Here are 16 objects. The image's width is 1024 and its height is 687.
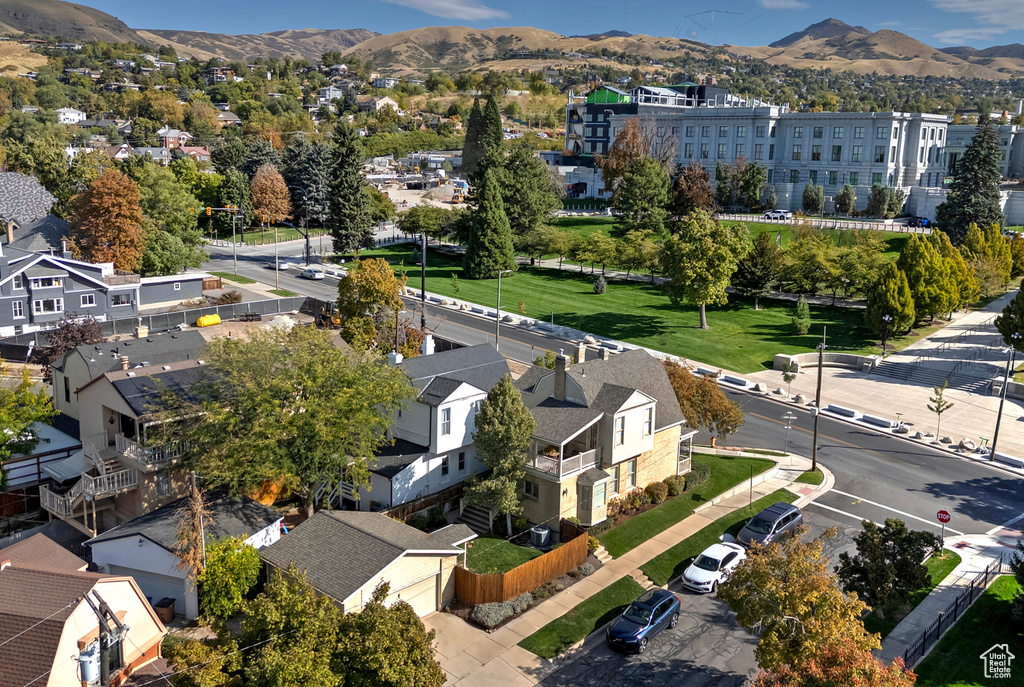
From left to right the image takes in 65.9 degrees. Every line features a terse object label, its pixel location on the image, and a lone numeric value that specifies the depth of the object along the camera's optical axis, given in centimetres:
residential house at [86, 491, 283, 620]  2841
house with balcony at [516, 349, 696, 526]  3544
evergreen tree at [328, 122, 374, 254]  9669
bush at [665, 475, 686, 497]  3991
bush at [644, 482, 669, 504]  3900
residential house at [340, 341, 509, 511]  3566
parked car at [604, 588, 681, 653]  2753
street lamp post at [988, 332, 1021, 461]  4656
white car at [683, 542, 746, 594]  3186
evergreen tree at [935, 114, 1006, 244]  8875
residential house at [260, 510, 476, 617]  2698
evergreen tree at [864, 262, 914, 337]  6644
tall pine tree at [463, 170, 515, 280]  8994
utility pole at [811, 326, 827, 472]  4347
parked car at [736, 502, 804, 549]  3528
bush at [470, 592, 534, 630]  2897
